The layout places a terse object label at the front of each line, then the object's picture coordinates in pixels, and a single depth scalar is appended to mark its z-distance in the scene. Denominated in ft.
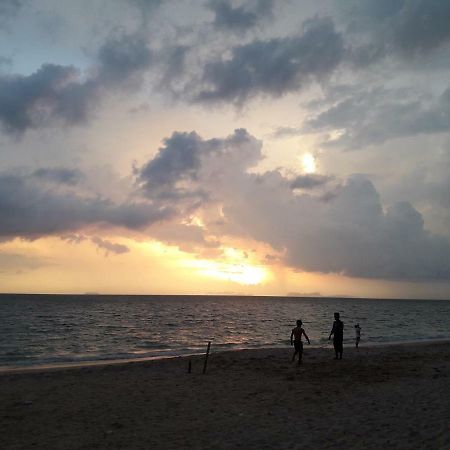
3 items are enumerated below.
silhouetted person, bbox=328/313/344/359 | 68.95
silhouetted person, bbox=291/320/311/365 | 64.49
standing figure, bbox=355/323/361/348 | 96.74
